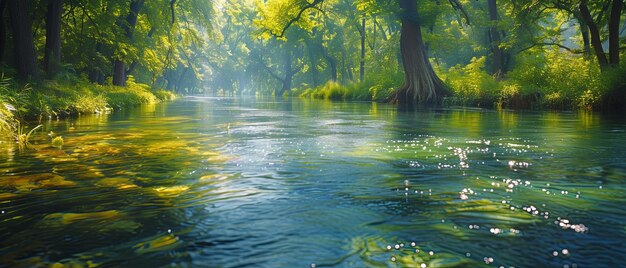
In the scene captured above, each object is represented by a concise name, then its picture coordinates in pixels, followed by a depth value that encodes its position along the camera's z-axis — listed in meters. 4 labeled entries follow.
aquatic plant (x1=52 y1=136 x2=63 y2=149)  7.08
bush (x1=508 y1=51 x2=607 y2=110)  15.48
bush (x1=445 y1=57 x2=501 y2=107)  20.98
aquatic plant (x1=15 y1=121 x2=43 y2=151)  6.80
